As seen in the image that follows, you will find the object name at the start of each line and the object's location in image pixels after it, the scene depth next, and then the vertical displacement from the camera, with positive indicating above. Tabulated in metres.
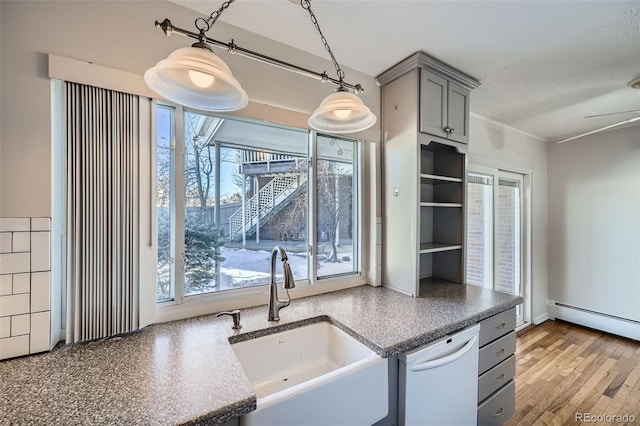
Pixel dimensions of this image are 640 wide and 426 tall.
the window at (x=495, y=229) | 2.86 -0.17
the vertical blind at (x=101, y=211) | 1.16 +0.01
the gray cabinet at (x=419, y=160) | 1.83 +0.41
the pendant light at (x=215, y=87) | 0.90 +0.49
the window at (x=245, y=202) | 1.46 +0.08
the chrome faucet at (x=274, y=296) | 1.46 -0.45
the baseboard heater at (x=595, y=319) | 3.12 -1.30
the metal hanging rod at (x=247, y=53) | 1.03 +0.72
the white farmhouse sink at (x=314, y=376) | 0.95 -0.71
